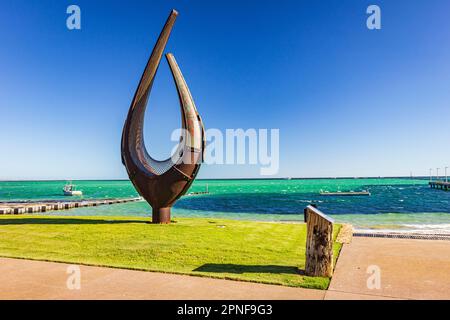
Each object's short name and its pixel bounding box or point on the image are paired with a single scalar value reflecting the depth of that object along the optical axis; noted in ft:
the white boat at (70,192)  269.23
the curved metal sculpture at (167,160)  42.01
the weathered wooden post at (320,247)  21.11
